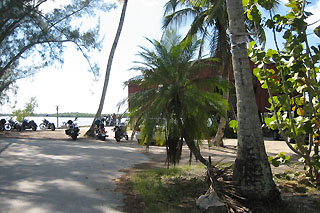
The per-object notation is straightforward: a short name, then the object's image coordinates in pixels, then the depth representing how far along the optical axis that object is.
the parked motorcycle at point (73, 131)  17.92
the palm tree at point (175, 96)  6.18
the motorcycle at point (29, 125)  29.06
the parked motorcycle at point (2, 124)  26.06
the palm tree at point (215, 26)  12.95
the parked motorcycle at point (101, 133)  18.22
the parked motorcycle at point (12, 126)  27.80
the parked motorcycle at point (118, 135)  17.32
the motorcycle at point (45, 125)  30.70
